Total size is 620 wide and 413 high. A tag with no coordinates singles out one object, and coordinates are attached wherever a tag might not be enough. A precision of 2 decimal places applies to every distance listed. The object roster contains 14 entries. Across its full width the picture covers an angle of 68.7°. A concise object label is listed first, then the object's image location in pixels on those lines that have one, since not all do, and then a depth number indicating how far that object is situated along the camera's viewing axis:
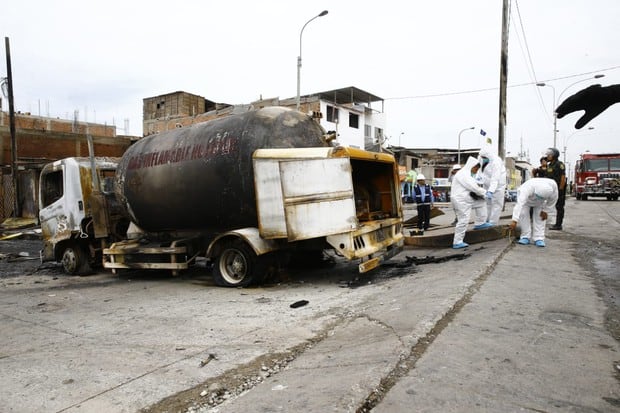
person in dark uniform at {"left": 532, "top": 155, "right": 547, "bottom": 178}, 9.70
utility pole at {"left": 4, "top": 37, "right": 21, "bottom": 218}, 18.39
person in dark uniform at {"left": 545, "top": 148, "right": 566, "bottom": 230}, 8.97
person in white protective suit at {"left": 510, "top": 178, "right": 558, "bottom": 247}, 7.29
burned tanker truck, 6.21
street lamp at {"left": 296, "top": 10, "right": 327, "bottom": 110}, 20.75
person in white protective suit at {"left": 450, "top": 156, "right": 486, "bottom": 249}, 8.16
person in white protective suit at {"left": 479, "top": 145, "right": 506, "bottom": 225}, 8.97
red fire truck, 27.03
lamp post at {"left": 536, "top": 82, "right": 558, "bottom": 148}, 35.50
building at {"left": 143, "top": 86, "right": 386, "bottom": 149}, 38.75
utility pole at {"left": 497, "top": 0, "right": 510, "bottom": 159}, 14.23
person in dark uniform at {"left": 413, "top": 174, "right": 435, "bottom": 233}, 11.88
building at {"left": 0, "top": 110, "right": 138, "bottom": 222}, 19.83
